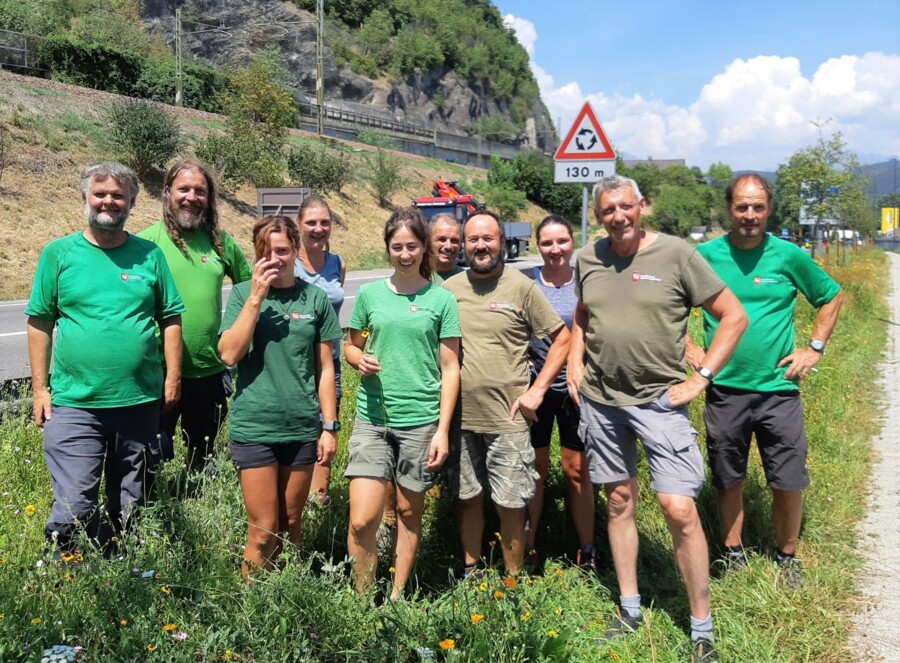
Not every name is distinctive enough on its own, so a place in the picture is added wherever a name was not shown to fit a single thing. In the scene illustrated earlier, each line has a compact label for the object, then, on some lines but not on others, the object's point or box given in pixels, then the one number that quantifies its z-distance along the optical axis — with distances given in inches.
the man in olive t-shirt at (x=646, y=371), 122.3
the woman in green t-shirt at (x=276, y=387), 128.6
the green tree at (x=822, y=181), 851.4
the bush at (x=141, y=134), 967.6
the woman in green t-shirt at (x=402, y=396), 133.0
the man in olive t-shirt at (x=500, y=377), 140.3
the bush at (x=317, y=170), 1289.4
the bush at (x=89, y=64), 1283.2
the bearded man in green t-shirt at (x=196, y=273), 147.1
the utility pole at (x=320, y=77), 1535.4
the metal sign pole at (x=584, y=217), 282.6
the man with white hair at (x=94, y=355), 124.0
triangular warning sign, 286.7
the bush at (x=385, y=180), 1459.2
